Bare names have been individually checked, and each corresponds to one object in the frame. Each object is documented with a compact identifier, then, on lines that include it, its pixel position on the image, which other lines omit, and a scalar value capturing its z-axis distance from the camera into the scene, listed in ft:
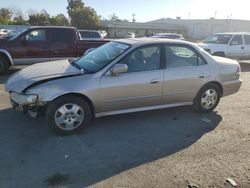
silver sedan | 11.20
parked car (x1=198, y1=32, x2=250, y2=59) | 32.05
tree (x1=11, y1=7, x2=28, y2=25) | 163.30
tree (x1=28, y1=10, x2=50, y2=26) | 117.68
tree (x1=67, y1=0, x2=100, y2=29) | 126.25
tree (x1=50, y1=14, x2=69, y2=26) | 120.91
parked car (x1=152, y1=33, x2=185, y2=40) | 55.80
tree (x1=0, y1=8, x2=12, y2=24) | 163.81
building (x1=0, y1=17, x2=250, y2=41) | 143.74
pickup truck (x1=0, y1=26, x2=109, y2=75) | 22.99
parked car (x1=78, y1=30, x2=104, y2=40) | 38.79
